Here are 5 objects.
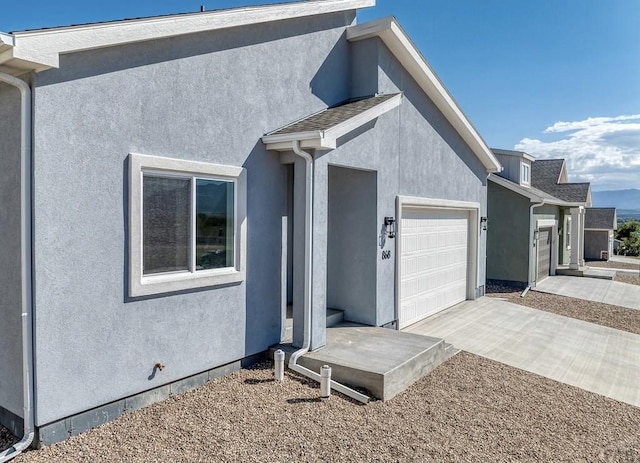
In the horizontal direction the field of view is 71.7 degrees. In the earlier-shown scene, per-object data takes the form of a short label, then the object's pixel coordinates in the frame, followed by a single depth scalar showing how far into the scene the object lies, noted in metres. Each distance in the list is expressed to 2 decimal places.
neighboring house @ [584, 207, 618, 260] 34.84
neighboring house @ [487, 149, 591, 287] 18.67
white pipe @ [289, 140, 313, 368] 7.61
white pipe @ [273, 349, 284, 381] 7.03
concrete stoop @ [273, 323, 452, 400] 6.84
